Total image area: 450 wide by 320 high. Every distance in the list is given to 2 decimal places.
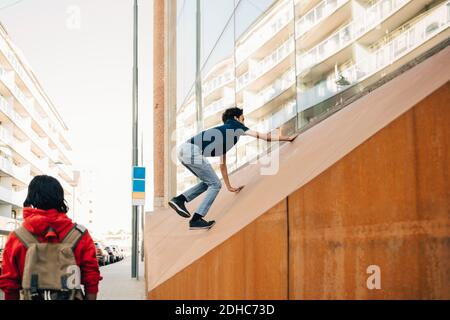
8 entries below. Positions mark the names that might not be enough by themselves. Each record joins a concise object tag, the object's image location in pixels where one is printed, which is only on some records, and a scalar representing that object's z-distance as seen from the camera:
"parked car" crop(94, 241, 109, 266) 23.34
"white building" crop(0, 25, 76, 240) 41.62
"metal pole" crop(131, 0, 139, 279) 12.97
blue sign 12.07
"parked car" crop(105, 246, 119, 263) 31.66
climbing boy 5.45
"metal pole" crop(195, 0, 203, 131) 13.97
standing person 2.80
